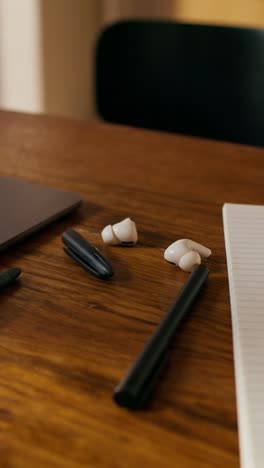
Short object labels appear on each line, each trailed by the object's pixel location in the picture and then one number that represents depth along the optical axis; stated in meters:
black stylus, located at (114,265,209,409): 0.35
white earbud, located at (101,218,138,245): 0.57
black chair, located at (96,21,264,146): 1.30
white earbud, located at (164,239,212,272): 0.53
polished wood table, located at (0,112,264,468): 0.33
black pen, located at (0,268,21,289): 0.48
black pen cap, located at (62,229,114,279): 0.51
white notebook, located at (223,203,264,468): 0.33
